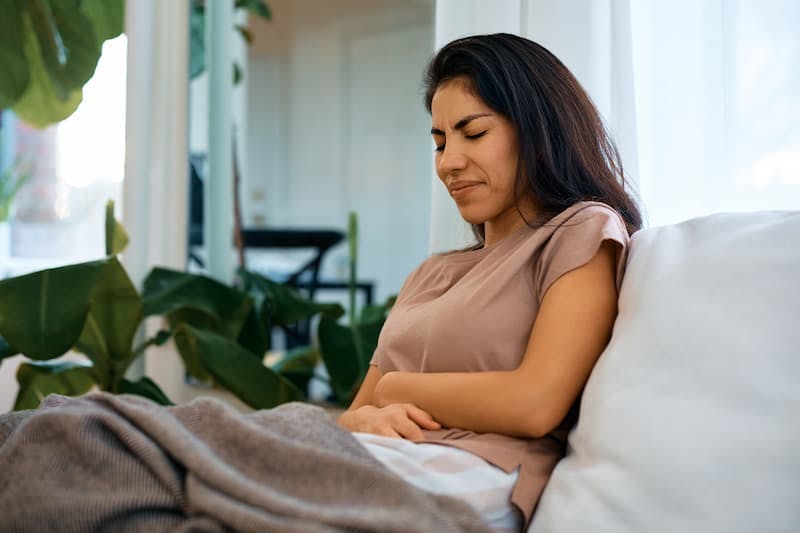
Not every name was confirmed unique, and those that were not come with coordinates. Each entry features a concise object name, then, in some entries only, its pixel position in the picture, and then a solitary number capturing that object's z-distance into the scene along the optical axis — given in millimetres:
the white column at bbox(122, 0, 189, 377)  2180
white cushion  769
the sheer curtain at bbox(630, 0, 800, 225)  1200
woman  941
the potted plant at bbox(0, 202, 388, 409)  1666
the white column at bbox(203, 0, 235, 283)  2365
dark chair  3336
